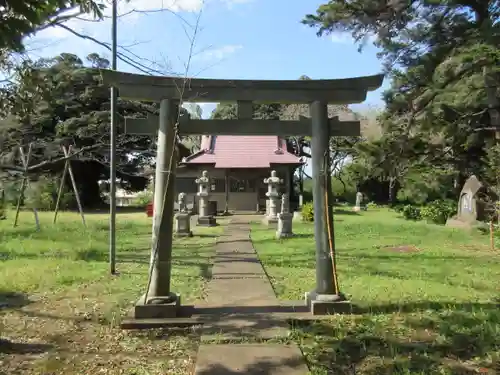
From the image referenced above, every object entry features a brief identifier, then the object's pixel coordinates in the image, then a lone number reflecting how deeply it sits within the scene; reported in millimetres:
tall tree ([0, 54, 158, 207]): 18578
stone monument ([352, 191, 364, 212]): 28734
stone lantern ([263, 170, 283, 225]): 18859
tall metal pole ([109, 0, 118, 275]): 8305
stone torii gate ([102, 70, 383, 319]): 5684
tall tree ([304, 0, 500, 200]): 16344
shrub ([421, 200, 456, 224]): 19609
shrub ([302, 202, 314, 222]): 19859
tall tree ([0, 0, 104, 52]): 2885
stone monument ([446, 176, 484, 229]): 17516
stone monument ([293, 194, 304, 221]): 20653
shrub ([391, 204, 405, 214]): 25378
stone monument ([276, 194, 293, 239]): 14352
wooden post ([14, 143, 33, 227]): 16484
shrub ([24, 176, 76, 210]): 28297
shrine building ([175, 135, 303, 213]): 25484
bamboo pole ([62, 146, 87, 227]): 17047
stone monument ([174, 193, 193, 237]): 14938
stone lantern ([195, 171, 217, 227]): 18703
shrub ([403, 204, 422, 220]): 21578
